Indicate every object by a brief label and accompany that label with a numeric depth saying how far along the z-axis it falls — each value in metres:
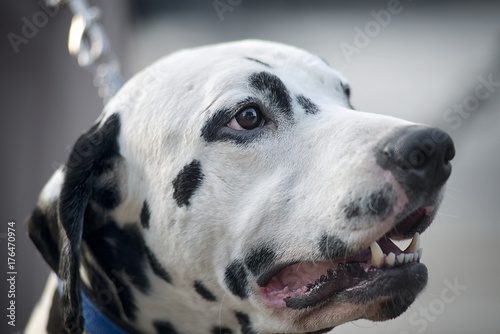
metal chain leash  1.89
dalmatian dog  1.67
